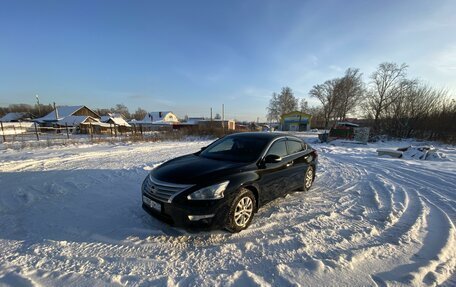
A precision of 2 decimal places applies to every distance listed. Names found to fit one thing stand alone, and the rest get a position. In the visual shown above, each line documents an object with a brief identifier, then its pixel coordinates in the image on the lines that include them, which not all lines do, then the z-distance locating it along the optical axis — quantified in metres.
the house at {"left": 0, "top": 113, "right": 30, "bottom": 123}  72.32
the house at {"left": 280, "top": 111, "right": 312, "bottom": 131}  56.09
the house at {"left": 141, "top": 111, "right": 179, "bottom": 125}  73.75
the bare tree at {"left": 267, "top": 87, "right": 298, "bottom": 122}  77.44
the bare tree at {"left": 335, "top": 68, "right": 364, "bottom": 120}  57.06
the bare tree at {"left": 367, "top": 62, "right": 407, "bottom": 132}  27.92
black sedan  3.01
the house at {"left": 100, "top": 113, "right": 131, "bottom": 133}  56.52
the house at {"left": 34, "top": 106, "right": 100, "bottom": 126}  49.25
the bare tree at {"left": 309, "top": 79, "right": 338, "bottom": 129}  61.19
